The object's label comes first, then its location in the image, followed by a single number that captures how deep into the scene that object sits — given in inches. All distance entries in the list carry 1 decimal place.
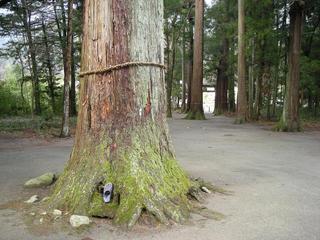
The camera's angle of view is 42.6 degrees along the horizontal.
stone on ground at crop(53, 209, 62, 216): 174.4
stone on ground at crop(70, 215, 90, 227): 164.2
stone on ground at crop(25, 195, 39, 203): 197.6
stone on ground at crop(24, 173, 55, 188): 227.8
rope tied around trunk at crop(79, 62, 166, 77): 190.5
